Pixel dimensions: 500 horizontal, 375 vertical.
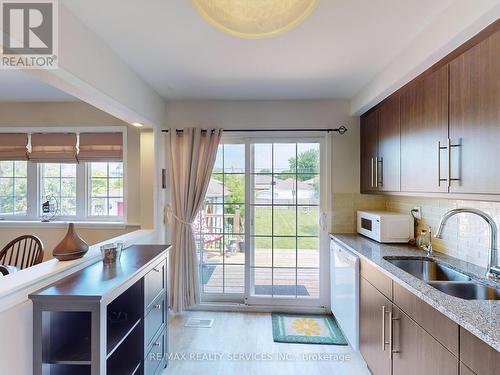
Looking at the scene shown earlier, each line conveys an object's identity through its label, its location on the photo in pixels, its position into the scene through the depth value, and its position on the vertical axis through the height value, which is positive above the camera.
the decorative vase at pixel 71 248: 1.60 -0.38
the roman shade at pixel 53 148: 3.15 +0.48
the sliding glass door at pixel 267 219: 3.08 -0.37
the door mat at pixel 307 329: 2.51 -1.44
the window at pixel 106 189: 3.22 -0.02
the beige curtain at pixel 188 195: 2.93 -0.08
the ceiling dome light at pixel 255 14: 0.82 +0.56
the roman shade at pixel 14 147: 3.19 +0.49
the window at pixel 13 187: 3.28 +0.00
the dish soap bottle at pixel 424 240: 2.23 -0.45
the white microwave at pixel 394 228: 2.44 -0.37
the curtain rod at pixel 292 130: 2.98 +0.66
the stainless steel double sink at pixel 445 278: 1.50 -0.59
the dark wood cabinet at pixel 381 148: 2.27 +0.39
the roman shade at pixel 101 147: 3.10 +0.48
